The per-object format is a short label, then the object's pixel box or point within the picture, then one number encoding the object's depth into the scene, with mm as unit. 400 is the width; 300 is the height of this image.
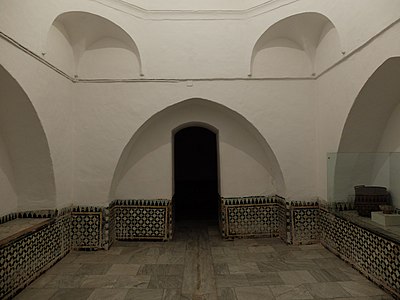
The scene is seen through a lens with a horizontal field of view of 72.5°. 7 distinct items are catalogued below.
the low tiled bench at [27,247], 2717
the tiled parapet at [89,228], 4090
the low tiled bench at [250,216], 4555
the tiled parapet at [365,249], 2658
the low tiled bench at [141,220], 4469
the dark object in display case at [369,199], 3297
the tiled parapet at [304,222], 4211
